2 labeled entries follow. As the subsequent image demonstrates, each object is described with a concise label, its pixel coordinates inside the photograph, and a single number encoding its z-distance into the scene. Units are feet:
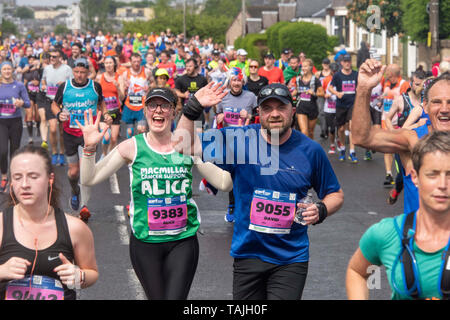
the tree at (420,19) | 90.94
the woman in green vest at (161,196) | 18.86
